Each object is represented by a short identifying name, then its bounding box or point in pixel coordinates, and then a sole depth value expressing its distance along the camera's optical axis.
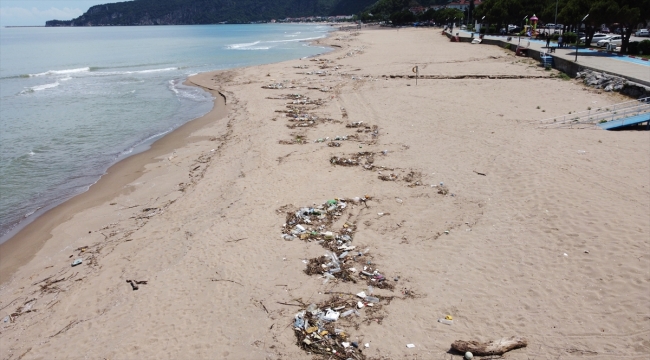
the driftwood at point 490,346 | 5.82
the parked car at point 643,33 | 43.38
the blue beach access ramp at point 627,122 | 14.83
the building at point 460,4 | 125.22
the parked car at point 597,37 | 39.82
